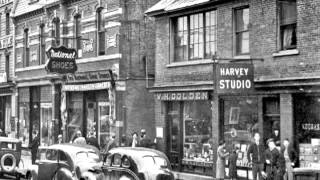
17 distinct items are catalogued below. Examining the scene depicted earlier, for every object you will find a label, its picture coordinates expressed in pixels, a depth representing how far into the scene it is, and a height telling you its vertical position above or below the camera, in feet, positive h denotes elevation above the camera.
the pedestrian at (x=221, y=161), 68.03 -5.83
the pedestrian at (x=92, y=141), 84.28 -4.29
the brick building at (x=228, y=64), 62.80 +4.19
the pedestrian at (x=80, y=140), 76.67 -3.79
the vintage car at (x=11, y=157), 74.08 -5.83
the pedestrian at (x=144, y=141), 81.35 -4.22
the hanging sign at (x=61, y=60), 92.94 +7.89
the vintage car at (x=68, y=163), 57.98 -5.24
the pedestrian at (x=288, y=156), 60.64 -4.76
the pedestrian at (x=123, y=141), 87.80 -4.54
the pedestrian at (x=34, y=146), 94.95 -5.62
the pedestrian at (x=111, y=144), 79.35 -4.44
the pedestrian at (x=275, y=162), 59.67 -5.34
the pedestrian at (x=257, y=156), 63.26 -4.92
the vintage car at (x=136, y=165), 53.67 -5.01
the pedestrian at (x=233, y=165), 68.28 -6.33
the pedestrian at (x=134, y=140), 82.02 -4.13
